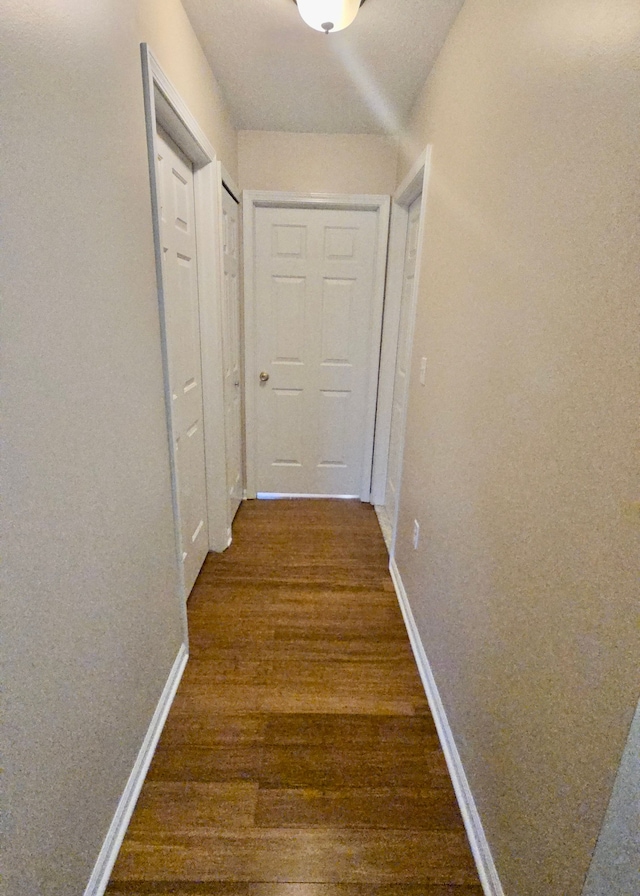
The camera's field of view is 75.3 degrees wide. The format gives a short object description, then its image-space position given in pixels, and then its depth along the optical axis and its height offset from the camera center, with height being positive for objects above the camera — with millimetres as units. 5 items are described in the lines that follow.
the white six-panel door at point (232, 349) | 2361 -161
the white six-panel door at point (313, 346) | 2670 -137
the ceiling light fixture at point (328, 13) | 1339 +990
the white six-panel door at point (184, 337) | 1590 -71
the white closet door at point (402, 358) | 2387 -177
